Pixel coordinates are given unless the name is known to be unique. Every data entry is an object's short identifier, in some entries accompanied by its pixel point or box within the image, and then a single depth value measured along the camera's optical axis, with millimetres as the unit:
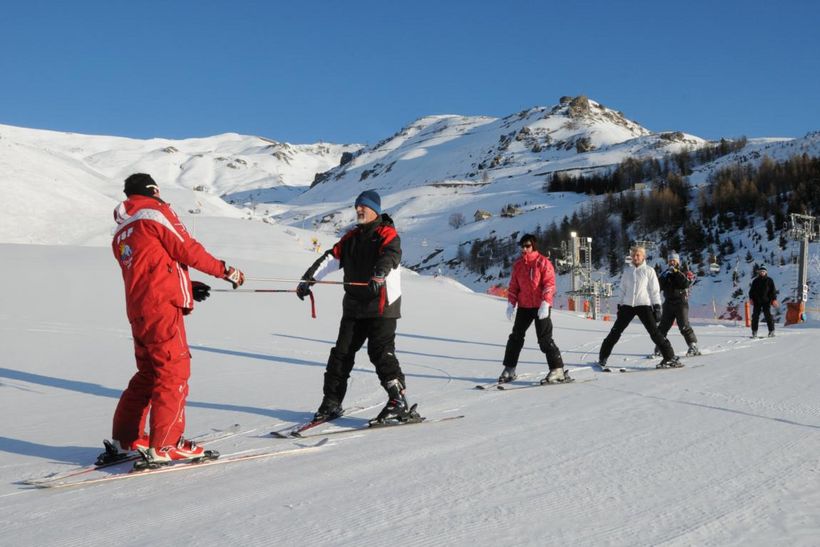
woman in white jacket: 8156
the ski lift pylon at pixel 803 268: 25812
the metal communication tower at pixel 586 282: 37222
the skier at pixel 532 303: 6656
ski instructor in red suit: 3549
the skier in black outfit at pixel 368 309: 4656
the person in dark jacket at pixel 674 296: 9641
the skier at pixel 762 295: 13086
